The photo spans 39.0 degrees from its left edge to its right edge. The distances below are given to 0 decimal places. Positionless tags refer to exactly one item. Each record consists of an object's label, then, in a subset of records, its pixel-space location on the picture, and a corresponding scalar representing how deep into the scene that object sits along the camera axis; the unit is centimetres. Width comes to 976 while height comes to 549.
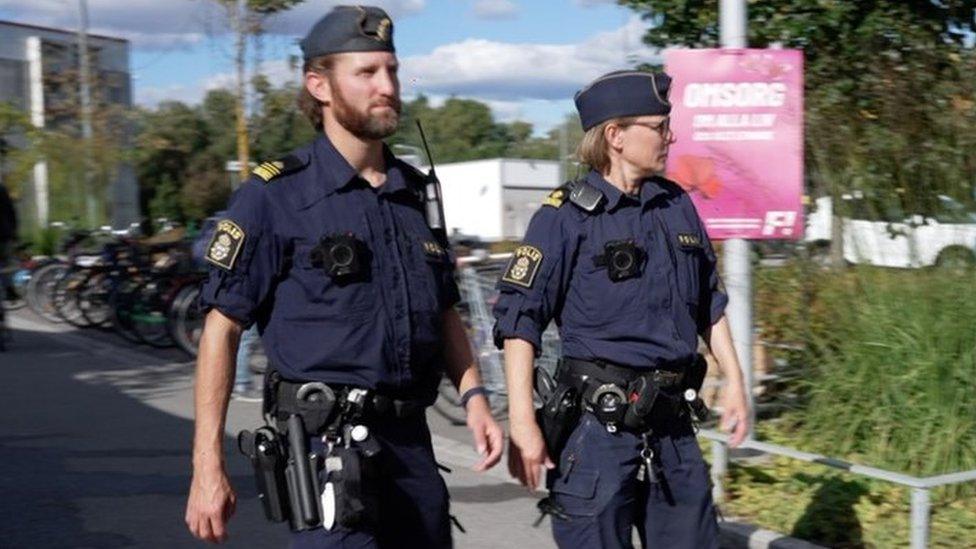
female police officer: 403
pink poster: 712
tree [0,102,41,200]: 3100
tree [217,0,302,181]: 2308
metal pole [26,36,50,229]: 3253
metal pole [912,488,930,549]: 540
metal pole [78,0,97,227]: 3078
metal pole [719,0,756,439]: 714
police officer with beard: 336
